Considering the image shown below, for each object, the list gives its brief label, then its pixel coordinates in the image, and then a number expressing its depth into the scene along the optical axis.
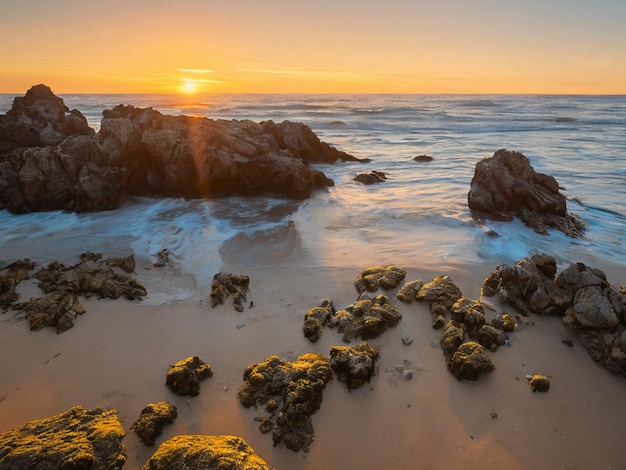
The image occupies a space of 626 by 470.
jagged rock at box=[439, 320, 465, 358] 5.37
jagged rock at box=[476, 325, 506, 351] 5.46
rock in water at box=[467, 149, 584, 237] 10.88
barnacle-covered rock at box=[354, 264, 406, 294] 7.14
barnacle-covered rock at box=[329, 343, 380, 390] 4.85
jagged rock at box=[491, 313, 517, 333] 5.84
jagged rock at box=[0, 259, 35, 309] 6.63
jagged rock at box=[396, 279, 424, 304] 6.65
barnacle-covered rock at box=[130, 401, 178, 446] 4.02
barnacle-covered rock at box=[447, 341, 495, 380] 4.92
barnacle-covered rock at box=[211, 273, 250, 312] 6.82
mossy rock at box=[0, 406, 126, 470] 3.40
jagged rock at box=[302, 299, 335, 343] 5.85
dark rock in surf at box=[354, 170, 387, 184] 16.73
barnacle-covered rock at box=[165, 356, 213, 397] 4.70
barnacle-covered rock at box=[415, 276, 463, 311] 6.42
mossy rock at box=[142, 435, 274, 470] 3.30
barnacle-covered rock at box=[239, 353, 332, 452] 4.19
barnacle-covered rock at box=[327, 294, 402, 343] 5.84
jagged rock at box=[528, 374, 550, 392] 4.76
